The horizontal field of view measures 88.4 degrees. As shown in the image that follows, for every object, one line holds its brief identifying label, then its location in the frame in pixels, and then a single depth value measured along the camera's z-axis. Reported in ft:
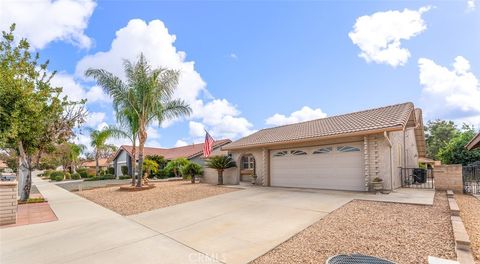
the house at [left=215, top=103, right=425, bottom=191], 36.78
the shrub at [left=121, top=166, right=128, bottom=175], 103.00
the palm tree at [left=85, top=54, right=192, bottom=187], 50.52
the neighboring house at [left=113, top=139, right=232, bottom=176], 91.81
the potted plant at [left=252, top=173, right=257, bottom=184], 53.48
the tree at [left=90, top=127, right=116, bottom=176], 103.24
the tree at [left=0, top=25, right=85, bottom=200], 26.04
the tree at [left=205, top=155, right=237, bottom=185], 55.69
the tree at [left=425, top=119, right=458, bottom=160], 122.21
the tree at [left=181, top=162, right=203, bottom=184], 61.57
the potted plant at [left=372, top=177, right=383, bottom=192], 35.55
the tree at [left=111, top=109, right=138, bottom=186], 55.31
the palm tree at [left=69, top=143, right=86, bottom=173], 118.93
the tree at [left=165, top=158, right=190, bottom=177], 81.75
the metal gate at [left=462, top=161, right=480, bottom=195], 37.12
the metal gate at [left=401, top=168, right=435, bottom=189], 44.77
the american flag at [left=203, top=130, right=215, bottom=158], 58.44
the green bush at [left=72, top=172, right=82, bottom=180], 108.78
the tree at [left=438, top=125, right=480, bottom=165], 72.54
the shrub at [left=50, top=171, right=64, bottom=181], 102.21
